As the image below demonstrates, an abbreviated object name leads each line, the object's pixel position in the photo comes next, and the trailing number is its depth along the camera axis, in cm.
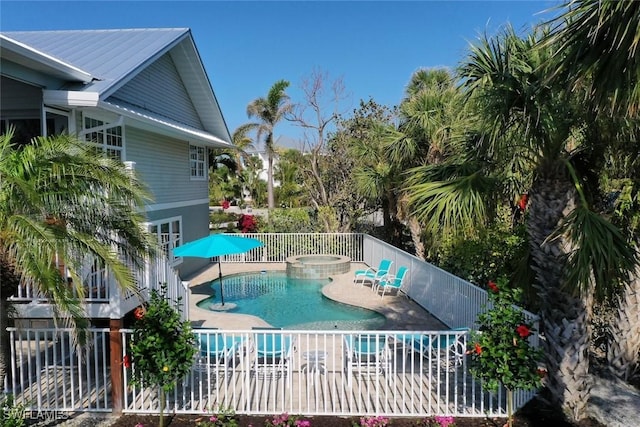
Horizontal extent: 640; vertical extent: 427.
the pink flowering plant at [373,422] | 610
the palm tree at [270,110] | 3379
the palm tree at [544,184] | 554
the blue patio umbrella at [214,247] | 1276
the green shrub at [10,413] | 606
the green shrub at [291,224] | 2328
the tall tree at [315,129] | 2570
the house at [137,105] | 958
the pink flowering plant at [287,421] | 609
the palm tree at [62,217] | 504
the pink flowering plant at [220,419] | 620
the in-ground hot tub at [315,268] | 1906
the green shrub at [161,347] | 618
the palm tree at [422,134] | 1459
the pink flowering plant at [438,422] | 608
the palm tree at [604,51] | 378
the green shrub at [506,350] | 583
